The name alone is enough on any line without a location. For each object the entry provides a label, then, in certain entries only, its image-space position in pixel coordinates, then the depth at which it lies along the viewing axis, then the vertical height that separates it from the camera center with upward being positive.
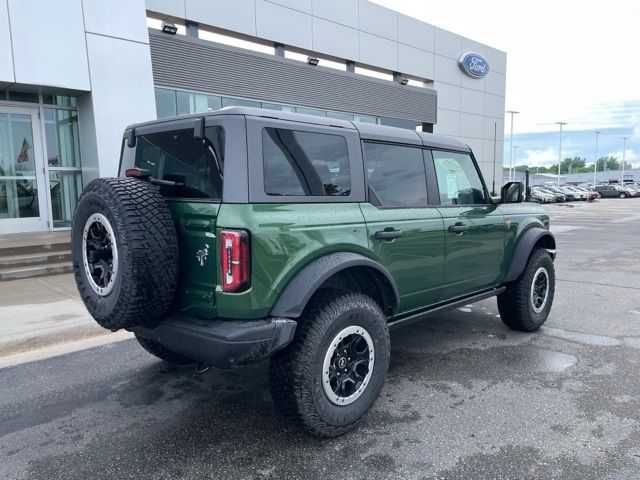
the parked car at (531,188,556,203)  39.97 -1.11
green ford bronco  2.70 -0.36
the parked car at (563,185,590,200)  45.00 -0.98
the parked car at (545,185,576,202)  43.25 -0.90
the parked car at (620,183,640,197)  51.31 -0.91
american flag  10.38 +0.89
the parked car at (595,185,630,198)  51.28 -0.96
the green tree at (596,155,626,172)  154.89 +6.08
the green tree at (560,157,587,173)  165.07 +6.63
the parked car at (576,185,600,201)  46.30 -1.16
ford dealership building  9.53 +3.47
